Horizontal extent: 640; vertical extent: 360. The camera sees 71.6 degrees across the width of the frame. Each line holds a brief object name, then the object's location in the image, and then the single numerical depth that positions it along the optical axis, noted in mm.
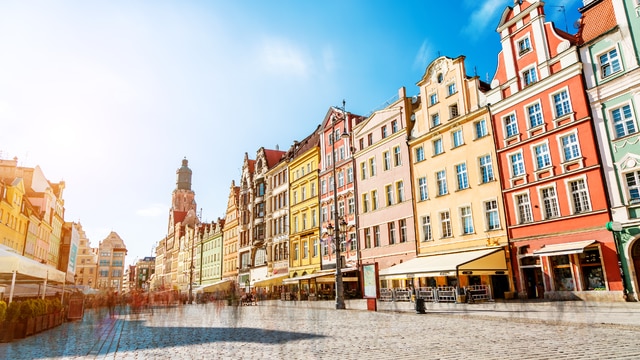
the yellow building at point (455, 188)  26188
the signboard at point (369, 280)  28170
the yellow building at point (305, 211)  44594
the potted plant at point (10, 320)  13016
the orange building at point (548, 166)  21859
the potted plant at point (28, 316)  13859
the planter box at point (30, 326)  13932
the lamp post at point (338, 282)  23711
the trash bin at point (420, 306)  18766
